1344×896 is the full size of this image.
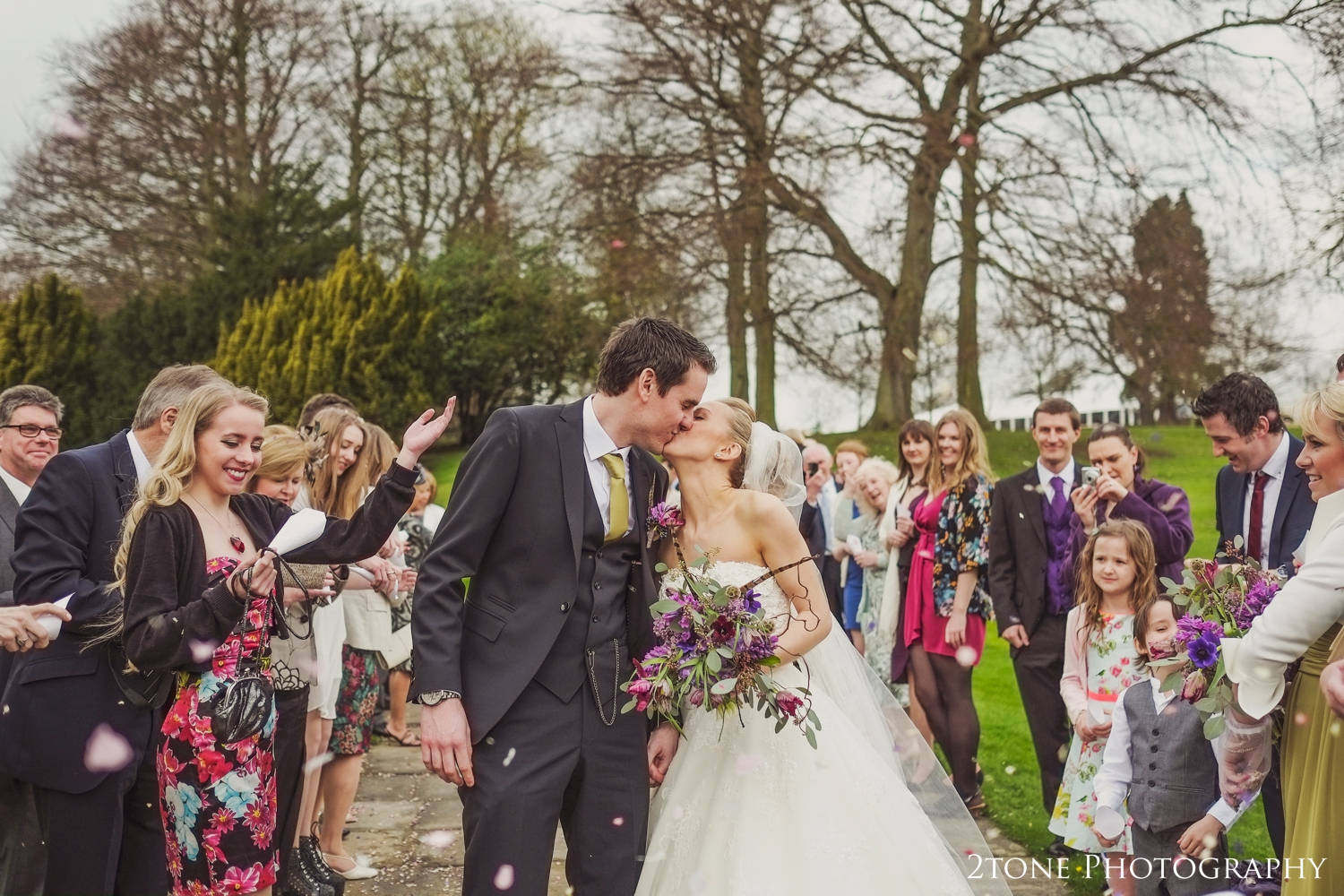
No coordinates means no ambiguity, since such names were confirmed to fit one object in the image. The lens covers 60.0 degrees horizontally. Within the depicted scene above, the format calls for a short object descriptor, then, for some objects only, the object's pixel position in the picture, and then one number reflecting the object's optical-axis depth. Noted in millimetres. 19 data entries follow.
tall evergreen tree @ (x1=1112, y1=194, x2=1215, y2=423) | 16297
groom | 3119
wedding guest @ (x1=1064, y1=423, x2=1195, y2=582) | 5645
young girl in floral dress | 4773
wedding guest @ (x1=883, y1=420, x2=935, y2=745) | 6703
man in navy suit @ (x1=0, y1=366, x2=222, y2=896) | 3480
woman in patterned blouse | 6184
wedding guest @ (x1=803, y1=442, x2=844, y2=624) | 8234
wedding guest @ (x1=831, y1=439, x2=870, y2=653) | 8250
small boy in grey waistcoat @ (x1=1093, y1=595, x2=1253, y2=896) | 3908
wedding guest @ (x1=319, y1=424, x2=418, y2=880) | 5234
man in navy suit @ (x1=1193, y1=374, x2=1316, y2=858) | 4664
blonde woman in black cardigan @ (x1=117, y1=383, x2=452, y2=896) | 3188
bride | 3434
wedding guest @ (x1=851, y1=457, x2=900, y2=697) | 7371
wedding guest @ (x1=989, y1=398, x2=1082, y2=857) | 5746
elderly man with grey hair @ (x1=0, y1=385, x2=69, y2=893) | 3223
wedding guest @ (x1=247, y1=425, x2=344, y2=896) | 4375
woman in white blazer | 2957
